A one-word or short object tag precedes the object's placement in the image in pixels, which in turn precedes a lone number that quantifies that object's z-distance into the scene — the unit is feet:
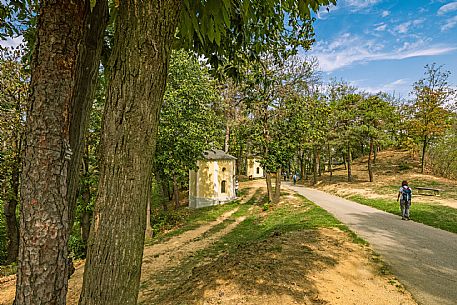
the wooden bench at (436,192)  61.93
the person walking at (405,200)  37.62
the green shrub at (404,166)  101.28
